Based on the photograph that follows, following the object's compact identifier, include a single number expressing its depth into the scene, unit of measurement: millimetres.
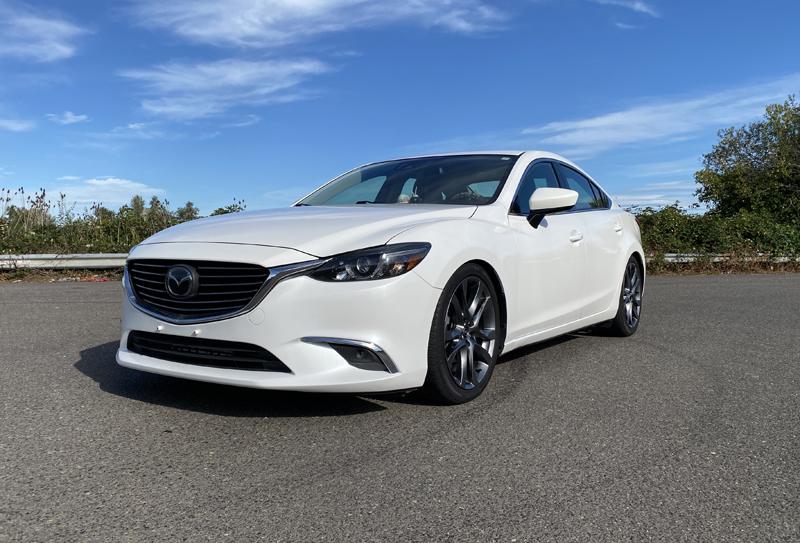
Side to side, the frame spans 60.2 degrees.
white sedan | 3330
